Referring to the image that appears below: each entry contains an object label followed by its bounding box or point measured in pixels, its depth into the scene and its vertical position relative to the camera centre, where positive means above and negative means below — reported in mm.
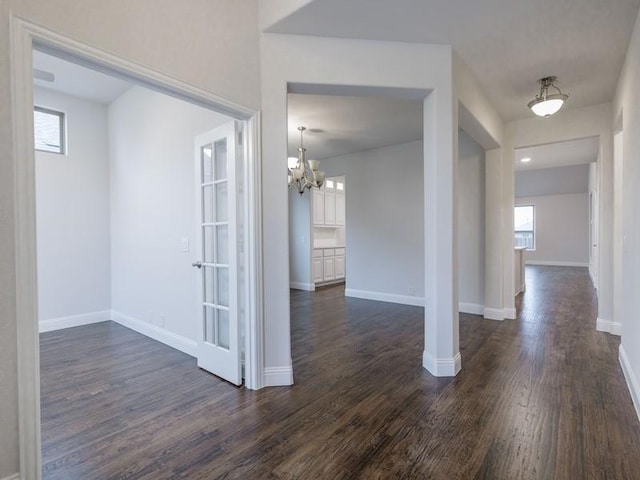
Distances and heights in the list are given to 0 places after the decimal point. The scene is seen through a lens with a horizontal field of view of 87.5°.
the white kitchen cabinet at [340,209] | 8445 +697
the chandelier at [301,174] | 4793 +901
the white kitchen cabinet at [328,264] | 7473 -670
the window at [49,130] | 4223 +1402
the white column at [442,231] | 2820 +34
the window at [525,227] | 12367 +265
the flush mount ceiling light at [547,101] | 3363 +1347
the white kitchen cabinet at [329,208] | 8001 +679
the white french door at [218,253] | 2684 -133
